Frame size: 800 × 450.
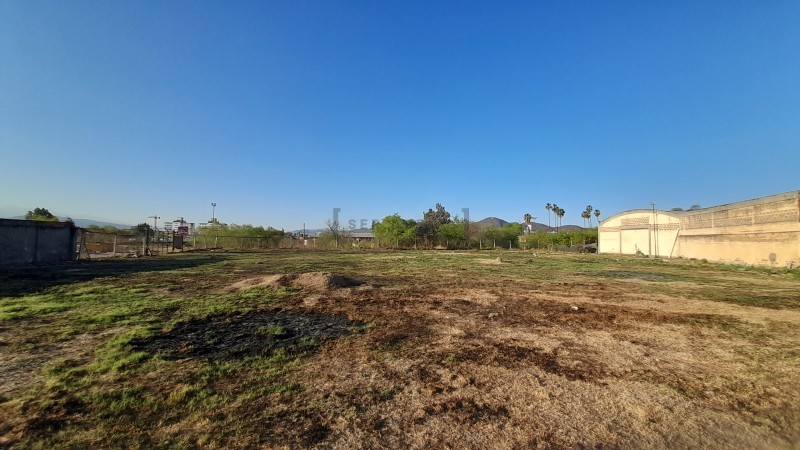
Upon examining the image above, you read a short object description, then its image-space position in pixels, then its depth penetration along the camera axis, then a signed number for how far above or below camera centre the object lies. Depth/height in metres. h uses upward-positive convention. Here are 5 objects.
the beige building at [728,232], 19.27 +1.08
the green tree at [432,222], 58.22 +3.59
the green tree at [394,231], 53.94 +1.81
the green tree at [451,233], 55.84 +1.63
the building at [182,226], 40.04 +1.46
